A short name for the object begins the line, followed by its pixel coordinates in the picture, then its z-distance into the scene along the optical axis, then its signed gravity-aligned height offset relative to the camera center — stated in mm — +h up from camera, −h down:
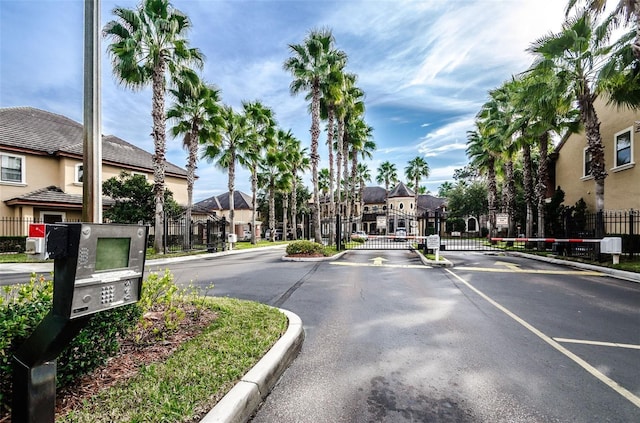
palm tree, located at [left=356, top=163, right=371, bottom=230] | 48875 +6712
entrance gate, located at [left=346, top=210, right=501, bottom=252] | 20036 -2389
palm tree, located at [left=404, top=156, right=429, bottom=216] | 53250 +7413
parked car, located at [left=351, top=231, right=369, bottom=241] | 32347 -2398
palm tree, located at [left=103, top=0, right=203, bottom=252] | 15602 +8378
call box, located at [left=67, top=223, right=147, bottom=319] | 1886 -328
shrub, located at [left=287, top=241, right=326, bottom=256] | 15594 -1727
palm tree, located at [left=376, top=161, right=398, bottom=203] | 53259 +7031
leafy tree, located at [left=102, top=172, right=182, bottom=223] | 18828 +1071
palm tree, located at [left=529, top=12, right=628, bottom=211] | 13406 +6689
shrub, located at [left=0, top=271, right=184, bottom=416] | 2332 -1054
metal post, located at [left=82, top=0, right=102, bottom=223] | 3463 +1123
